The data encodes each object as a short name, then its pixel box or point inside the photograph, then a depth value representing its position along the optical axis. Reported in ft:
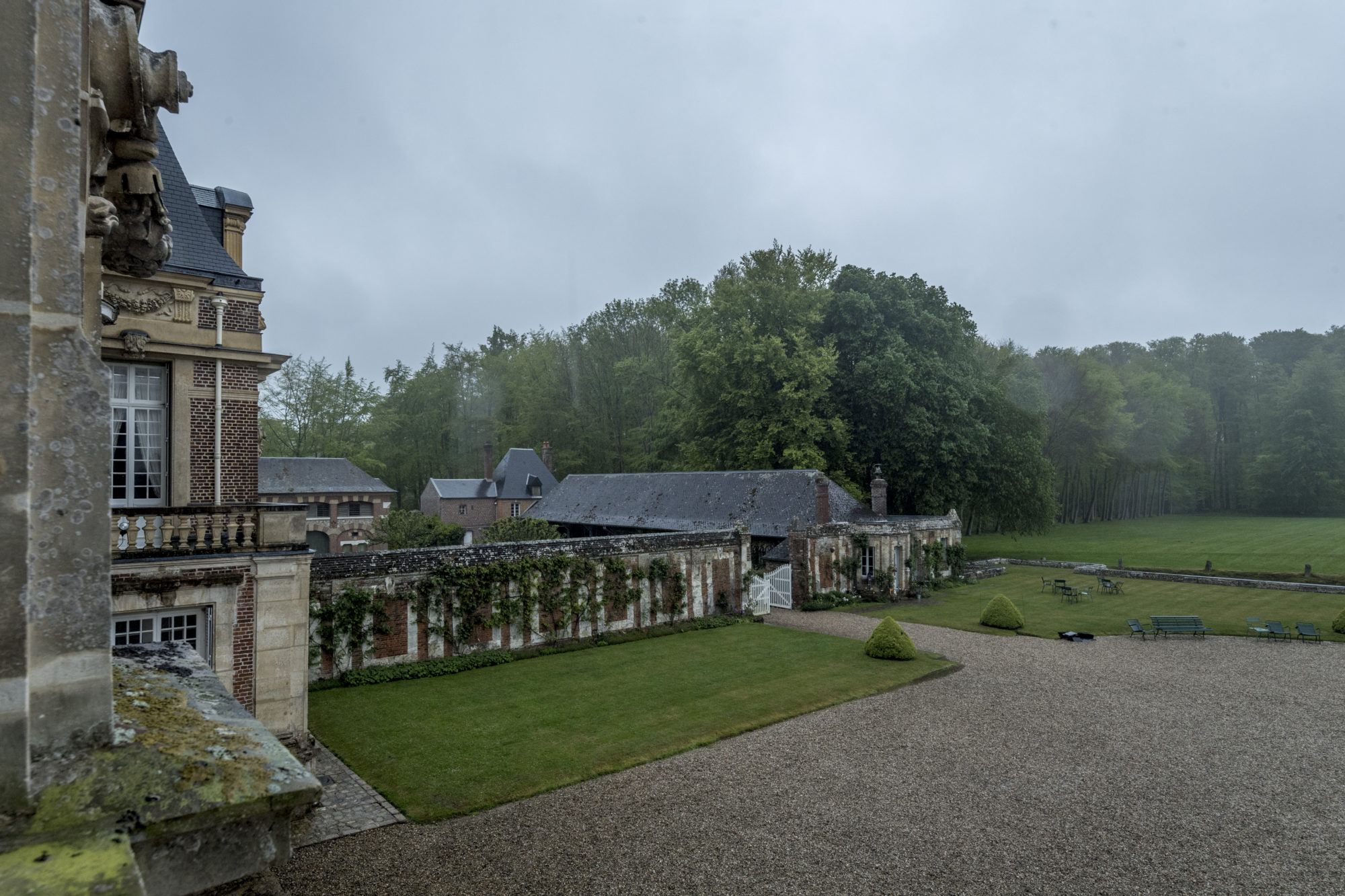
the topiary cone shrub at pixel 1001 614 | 66.23
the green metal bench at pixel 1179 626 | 62.59
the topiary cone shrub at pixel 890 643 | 53.36
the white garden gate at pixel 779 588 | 77.10
